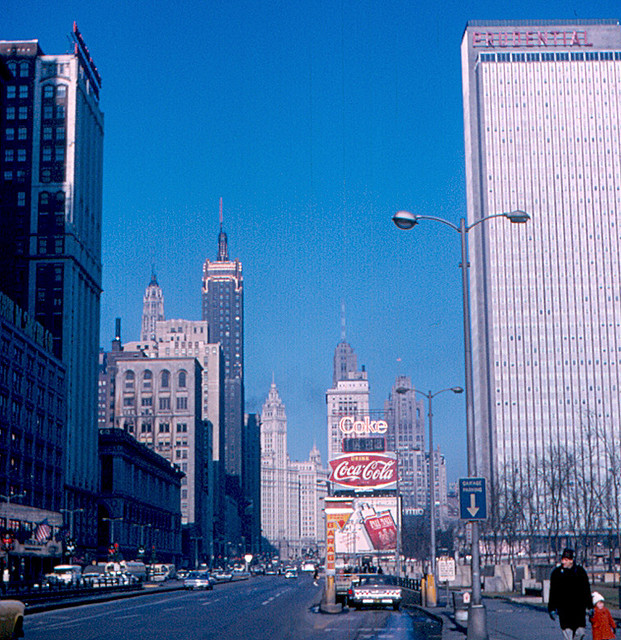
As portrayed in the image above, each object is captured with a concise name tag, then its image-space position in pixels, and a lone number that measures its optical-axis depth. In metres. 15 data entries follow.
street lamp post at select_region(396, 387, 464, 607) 47.38
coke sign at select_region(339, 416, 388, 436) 156.00
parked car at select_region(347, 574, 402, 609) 41.97
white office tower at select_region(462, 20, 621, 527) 188.62
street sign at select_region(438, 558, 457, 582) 45.97
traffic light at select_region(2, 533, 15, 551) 82.09
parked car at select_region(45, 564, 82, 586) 90.31
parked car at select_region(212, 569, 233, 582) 126.33
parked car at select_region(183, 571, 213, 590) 79.56
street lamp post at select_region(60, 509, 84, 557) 123.76
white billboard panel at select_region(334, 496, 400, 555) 112.44
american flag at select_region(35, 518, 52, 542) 105.66
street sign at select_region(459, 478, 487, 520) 25.05
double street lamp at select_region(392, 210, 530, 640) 22.77
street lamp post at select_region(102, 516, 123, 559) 150.45
